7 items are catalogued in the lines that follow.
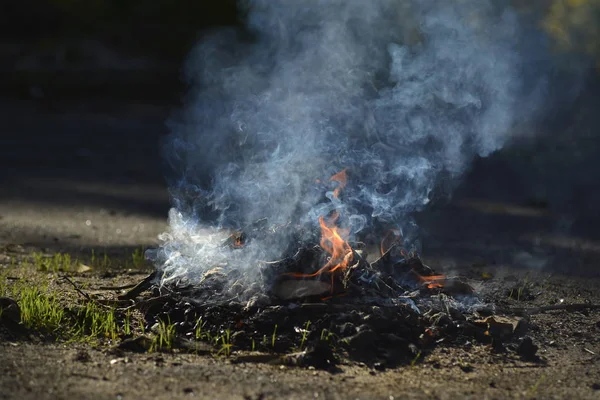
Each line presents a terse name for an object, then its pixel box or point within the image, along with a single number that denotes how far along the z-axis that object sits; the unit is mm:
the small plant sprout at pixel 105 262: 13742
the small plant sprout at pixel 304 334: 9594
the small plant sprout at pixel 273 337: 9553
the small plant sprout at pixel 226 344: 9398
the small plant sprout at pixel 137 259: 13992
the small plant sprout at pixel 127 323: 9900
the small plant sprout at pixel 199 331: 9789
